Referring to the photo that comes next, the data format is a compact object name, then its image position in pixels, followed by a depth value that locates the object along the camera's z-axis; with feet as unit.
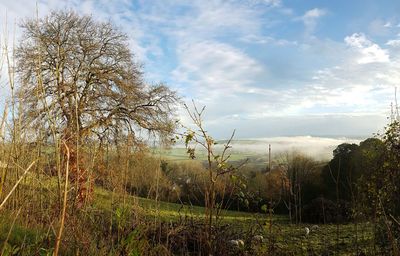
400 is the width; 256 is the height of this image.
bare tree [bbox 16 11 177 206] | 57.77
